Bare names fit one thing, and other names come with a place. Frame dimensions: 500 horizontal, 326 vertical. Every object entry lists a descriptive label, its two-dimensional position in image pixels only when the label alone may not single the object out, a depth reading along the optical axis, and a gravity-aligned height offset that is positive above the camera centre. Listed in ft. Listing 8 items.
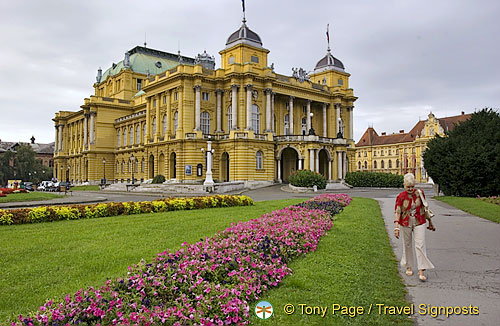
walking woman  25.62 -3.42
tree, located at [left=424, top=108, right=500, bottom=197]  86.02 +2.37
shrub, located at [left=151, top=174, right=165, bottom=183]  170.23 -3.75
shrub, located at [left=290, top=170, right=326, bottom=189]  139.03 -3.62
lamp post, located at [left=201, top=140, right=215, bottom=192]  145.03 +0.38
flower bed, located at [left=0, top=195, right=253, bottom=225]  50.19 -5.79
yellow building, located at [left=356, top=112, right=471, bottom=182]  307.37 +18.56
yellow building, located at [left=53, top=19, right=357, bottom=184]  165.37 +23.97
